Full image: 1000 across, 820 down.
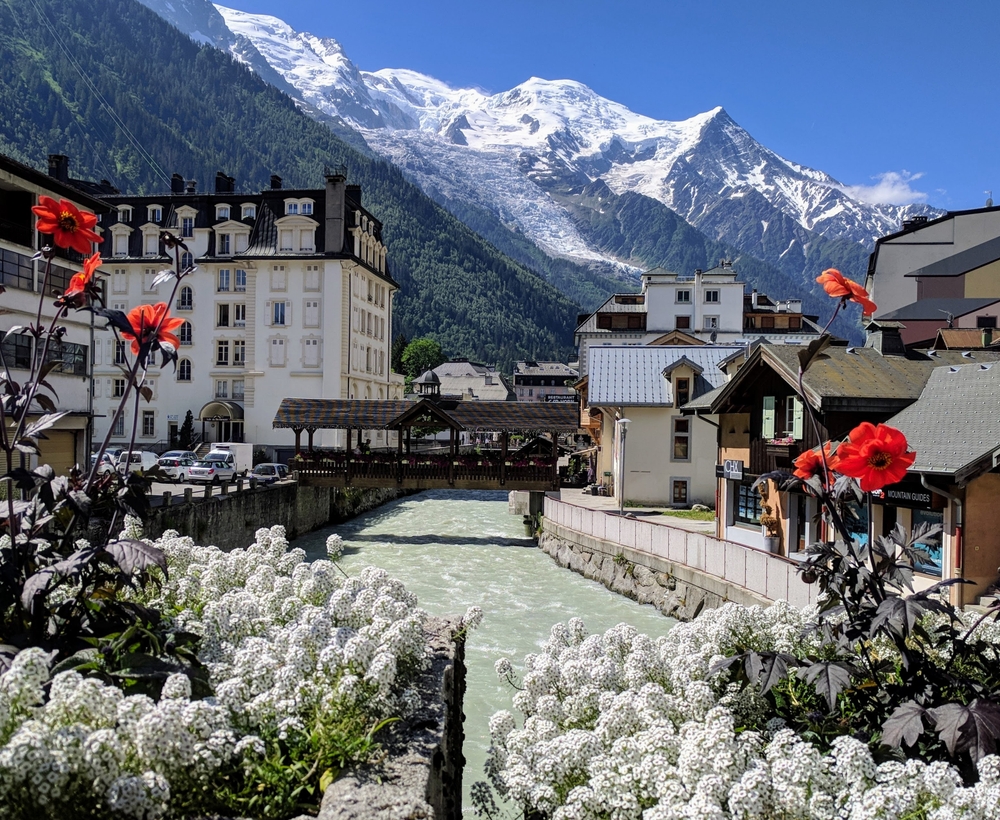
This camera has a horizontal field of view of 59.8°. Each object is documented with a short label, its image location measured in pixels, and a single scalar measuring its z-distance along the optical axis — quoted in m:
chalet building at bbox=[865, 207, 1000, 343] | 46.34
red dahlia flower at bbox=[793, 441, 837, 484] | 6.50
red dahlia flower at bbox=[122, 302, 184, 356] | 6.07
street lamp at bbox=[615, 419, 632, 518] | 29.92
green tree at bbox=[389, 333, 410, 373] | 132.25
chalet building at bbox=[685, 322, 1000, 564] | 20.25
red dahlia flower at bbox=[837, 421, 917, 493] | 5.67
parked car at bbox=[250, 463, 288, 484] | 40.75
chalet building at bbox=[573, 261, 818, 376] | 77.81
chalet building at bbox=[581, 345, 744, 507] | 35.94
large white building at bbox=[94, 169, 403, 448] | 56.72
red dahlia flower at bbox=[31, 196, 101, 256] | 5.72
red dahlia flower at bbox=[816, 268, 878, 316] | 6.00
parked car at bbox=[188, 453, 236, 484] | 38.47
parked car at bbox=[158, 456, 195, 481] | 38.23
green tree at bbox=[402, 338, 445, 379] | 132.50
